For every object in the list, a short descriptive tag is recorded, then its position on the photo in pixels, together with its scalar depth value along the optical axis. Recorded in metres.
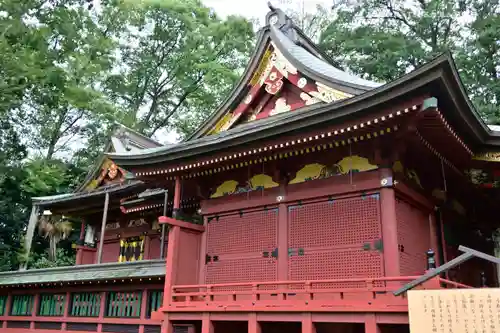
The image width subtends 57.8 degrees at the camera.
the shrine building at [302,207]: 8.28
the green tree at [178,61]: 33.50
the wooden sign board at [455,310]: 5.95
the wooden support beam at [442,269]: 6.30
